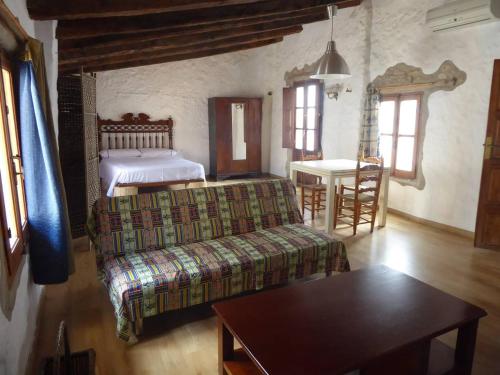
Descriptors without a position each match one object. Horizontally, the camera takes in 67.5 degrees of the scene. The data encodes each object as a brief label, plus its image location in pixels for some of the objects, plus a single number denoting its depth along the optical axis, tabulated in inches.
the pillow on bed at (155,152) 278.2
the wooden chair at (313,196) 189.2
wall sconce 232.5
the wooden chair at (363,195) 167.8
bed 228.5
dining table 163.5
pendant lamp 151.1
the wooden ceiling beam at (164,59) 206.5
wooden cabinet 300.0
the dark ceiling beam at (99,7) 91.0
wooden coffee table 59.3
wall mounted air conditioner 143.9
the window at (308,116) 254.2
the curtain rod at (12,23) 62.4
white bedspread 224.8
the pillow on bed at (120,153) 268.2
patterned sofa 90.0
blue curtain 78.7
